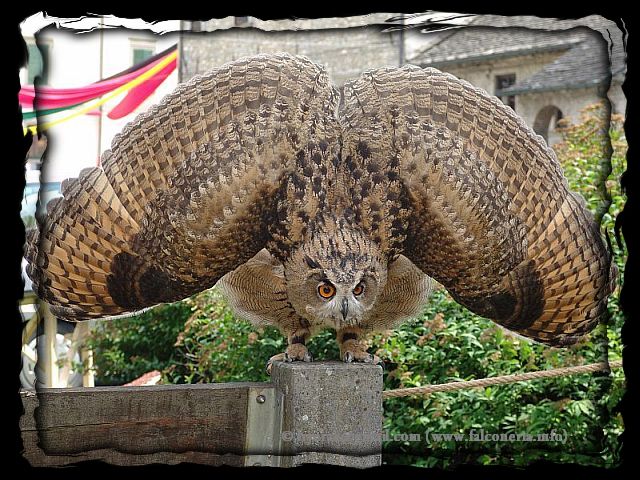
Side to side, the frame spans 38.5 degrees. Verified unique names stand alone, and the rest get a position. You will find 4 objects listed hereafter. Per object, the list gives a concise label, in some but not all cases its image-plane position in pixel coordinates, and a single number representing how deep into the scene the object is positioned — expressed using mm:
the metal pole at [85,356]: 3732
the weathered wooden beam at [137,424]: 2072
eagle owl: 2047
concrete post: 2111
